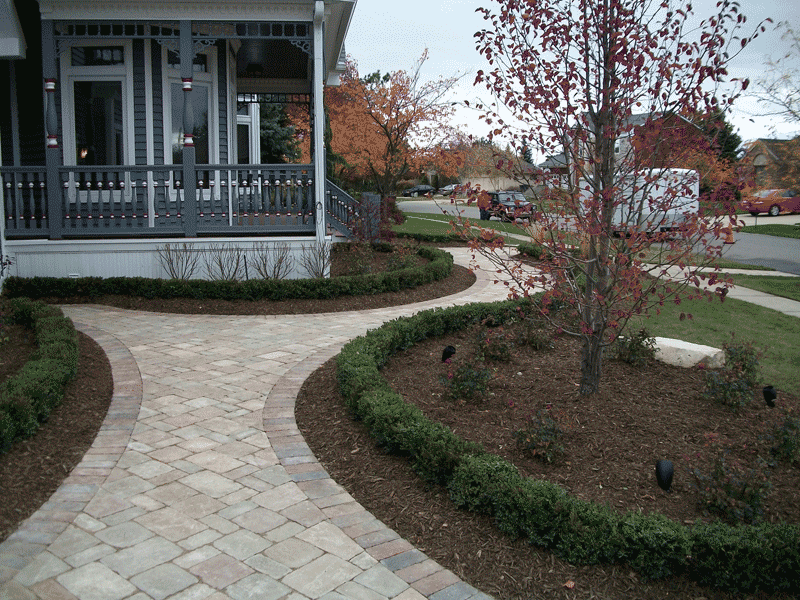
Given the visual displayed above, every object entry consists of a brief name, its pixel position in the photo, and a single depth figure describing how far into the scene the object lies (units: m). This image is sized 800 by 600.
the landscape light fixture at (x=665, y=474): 3.82
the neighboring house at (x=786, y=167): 20.61
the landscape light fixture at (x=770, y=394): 5.12
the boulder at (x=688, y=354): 6.22
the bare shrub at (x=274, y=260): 10.44
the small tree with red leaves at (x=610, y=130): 4.42
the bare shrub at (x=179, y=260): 10.17
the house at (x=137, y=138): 10.20
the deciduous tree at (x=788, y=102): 16.86
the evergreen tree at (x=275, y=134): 25.75
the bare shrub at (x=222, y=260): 10.38
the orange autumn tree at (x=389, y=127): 22.78
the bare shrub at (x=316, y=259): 10.59
